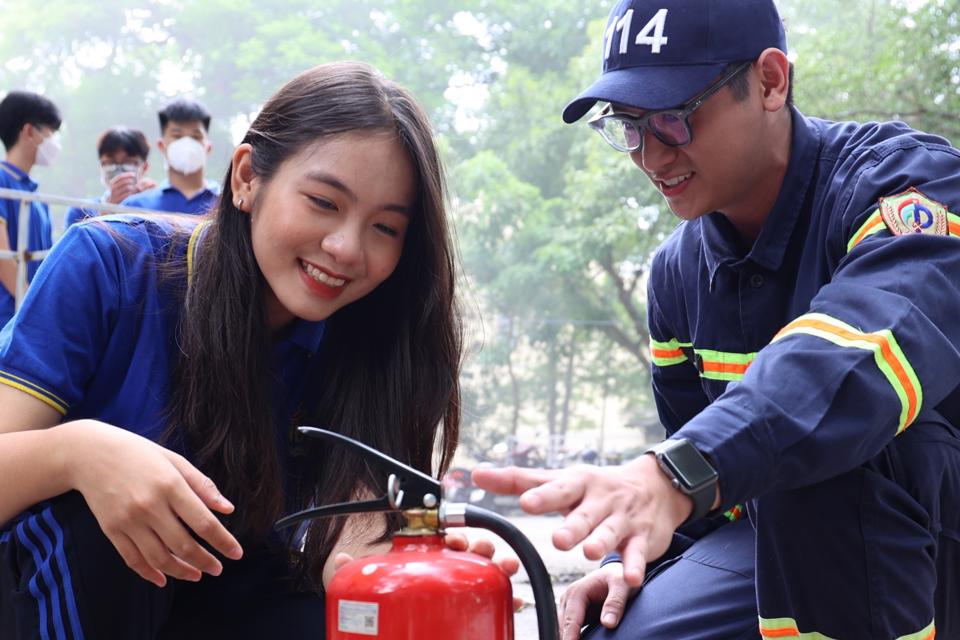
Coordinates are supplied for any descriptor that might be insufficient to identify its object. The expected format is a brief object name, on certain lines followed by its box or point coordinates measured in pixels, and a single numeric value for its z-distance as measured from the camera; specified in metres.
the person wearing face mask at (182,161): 4.34
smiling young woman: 1.46
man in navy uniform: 1.14
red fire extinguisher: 1.19
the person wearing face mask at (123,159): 4.76
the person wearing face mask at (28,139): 4.27
